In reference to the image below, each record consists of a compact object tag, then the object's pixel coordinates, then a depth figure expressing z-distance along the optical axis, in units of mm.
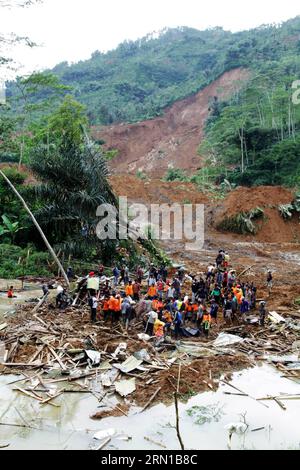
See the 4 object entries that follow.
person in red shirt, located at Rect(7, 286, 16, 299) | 15062
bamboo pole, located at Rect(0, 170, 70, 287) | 15653
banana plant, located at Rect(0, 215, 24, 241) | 19047
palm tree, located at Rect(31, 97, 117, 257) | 17562
